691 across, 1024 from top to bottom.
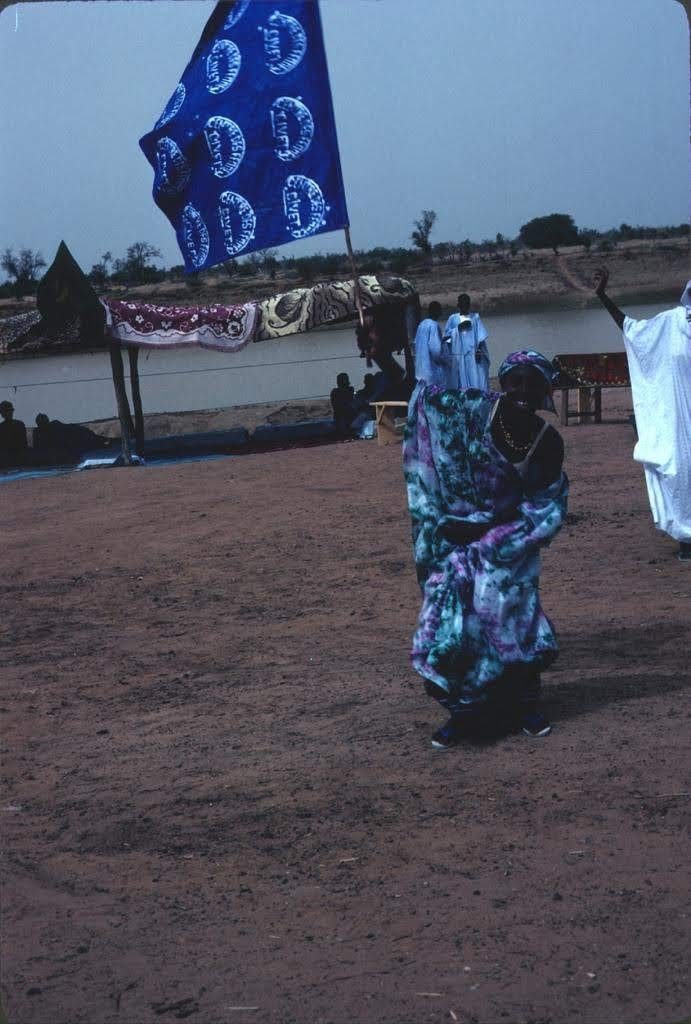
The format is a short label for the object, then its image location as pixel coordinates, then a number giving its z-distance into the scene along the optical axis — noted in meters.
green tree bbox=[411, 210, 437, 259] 48.18
